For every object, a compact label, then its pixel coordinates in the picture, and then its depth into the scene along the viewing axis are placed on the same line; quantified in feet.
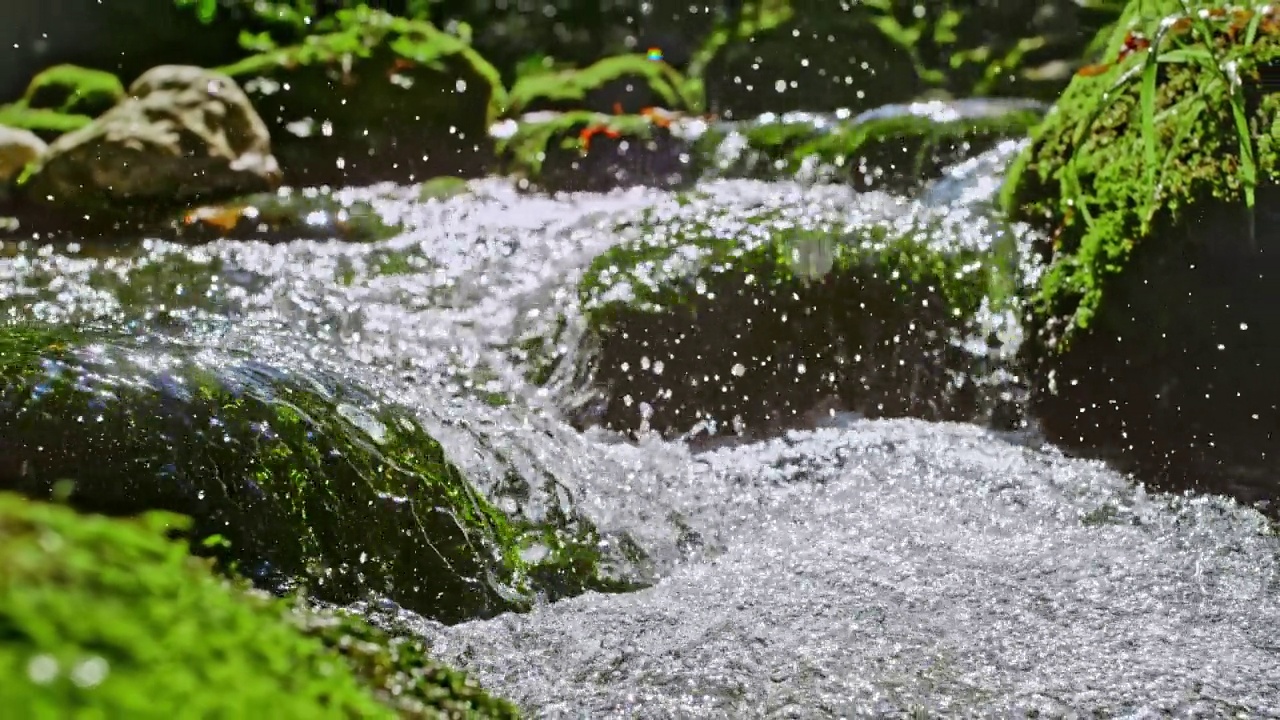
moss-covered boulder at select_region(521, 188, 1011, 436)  12.30
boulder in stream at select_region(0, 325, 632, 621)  6.50
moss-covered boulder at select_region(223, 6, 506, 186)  24.84
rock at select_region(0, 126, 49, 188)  20.89
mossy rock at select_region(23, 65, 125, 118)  25.48
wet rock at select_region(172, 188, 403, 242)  18.37
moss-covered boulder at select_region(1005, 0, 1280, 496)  9.69
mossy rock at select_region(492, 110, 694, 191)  22.07
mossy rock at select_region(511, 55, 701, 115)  27.96
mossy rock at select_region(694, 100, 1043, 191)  19.44
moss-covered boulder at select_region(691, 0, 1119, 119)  28.30
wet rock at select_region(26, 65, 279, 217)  19.99
